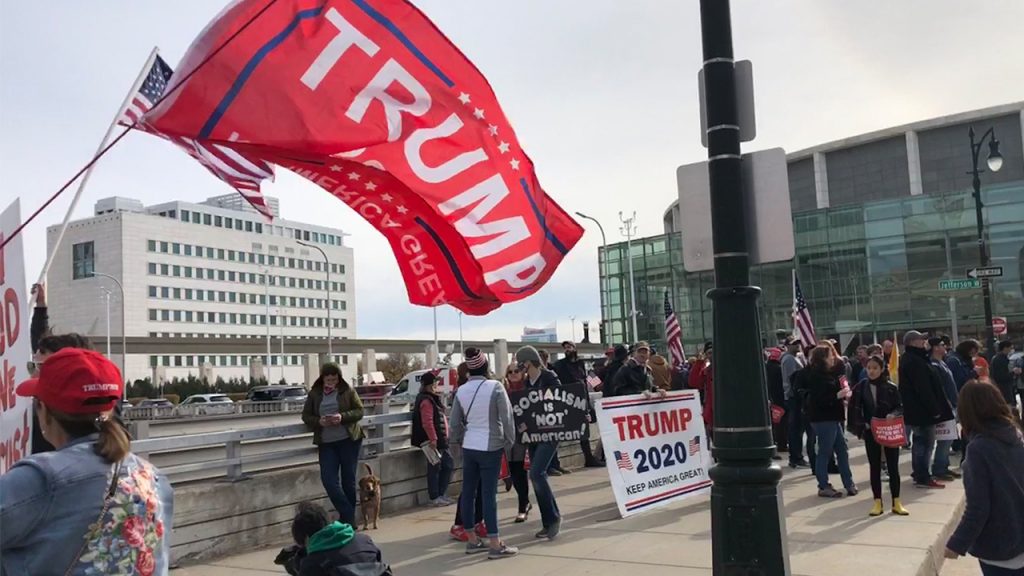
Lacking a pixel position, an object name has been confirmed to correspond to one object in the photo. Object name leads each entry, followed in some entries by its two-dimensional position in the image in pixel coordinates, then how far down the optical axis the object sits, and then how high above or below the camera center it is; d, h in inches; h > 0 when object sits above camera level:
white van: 737.9 -65.9
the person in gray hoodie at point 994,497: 175.9 -34.2
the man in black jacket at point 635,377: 431.5 -17.1
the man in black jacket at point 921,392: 418.6 -30.2
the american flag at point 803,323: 685.6 +8.1
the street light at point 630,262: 2440.9 +227.0
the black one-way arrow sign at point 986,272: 881.8 +52.5
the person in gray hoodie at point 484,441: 317.1 -33.2
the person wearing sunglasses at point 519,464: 366.6 -48.7
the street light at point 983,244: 969.8 +89.7
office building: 4512.8 +463.2
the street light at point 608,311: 2689.5 +94.8
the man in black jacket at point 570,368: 550.9 -14.4
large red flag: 249.4 +69.9
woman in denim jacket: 90.7 -13.3
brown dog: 382.6 -61.7
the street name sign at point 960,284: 949.8 +46.1
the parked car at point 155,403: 2260.3 -104.6
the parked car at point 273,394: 2139.5 -86.1
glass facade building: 2016.5 +163.6
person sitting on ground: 169.9 -38.5
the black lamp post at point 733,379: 208.2 -10.3
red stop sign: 1103.1 -1.9
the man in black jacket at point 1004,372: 655.1 -35.0
